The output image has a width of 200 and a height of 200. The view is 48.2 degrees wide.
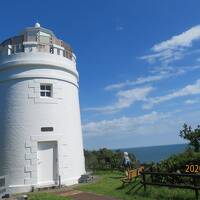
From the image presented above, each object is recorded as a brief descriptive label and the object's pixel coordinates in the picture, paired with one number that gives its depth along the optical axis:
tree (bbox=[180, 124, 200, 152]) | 15.65
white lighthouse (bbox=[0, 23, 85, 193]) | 11.53
